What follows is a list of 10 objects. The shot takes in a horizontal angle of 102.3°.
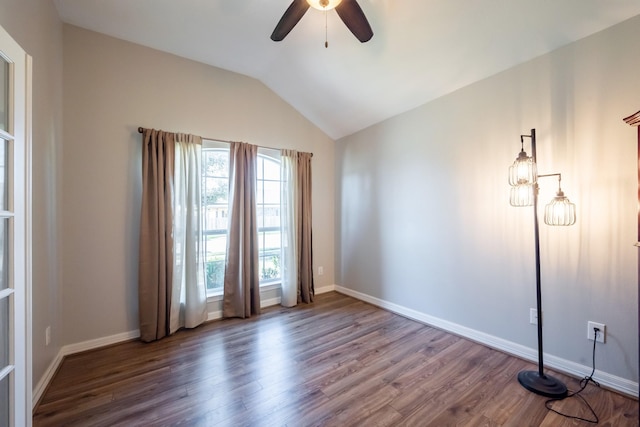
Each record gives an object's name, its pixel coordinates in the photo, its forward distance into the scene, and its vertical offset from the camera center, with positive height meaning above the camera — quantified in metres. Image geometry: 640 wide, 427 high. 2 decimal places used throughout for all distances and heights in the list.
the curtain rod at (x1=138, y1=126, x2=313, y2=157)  2.54 +0.91
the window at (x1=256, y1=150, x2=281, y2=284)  3.52 -0.01
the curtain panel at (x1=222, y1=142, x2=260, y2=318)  3.07 -0.23
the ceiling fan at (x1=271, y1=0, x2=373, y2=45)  1.62 +1.32
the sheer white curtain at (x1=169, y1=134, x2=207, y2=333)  2.74 -0.24
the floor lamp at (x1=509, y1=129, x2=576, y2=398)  1.81 +0.00
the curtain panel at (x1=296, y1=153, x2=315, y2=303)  3.63 -0.23
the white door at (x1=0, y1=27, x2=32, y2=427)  1.24 -0.14
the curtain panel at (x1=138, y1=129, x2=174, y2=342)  2.54 -0.19
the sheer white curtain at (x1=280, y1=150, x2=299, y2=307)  3.51 -0.09
